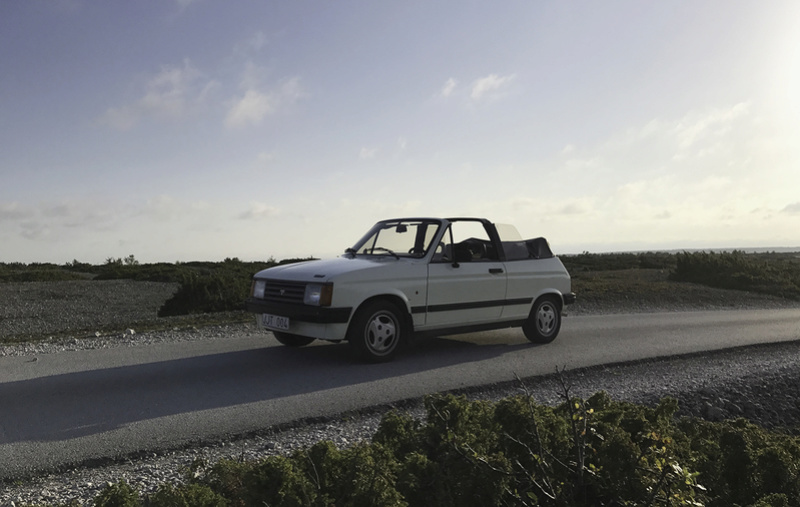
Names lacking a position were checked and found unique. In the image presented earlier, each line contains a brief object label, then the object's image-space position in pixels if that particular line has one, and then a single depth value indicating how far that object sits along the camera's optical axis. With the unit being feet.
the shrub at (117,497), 8.85
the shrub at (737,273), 70.04
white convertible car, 25.82
